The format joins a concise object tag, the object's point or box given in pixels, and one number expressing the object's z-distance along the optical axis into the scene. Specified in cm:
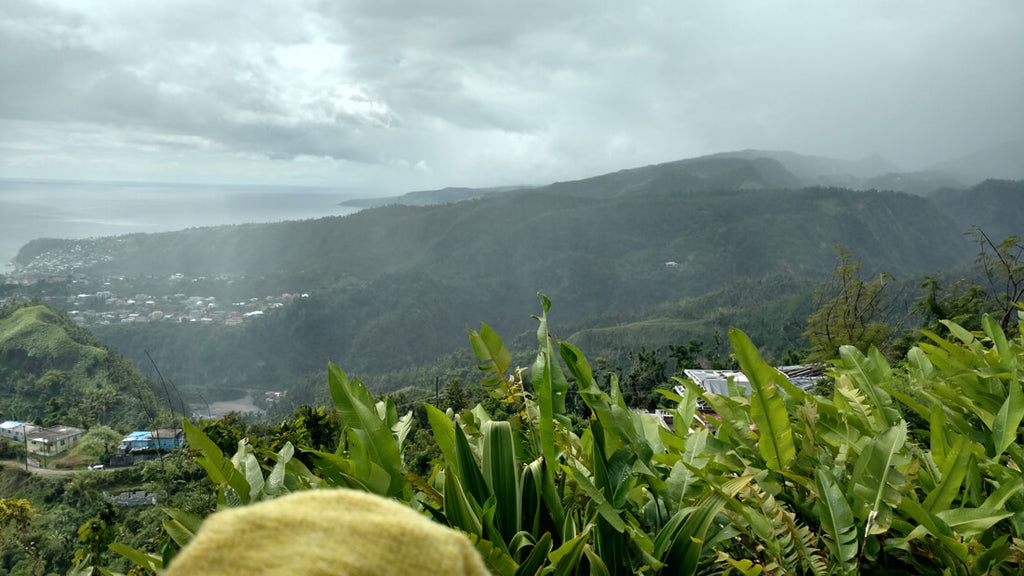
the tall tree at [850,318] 1202
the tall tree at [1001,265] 762
